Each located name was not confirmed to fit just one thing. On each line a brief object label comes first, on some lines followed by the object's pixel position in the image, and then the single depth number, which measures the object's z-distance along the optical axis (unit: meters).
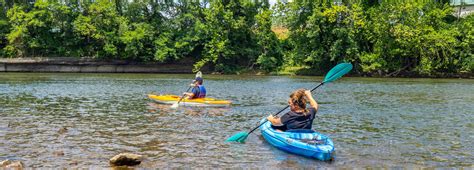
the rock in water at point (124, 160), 10.06
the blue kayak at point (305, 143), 10.78
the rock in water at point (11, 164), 9.57
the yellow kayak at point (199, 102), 21.50
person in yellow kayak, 22.31
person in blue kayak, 11.53
